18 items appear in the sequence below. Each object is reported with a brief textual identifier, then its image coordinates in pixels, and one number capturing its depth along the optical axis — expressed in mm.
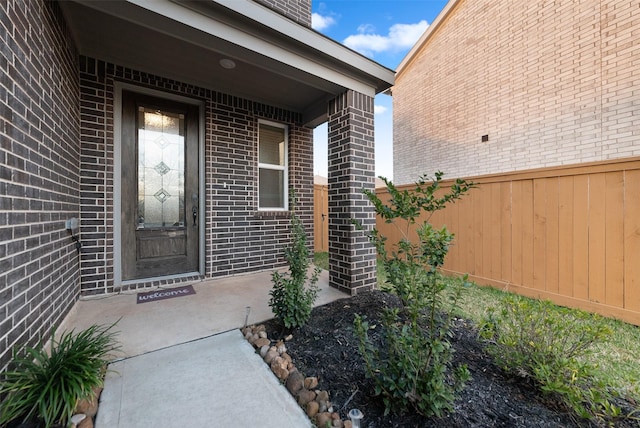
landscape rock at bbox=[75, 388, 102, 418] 1320
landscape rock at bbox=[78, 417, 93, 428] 1255
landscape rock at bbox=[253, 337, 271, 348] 2018
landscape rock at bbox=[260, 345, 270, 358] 1919
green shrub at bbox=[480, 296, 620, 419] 1328
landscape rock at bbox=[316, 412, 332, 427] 1327
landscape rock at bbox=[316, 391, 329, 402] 1477
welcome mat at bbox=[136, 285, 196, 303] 2879
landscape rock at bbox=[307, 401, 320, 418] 1404
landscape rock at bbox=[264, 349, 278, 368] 1832
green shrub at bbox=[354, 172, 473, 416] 1257
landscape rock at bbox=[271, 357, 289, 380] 1689
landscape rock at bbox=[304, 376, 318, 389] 1595
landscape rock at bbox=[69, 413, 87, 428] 1236
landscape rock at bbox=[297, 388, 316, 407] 1483
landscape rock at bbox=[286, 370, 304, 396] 1560
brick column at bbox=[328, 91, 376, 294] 3168
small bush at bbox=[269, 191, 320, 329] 2184
